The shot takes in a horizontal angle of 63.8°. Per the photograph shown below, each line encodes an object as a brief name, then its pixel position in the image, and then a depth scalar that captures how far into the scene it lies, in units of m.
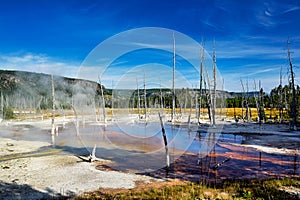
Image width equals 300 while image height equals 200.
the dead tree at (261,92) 51.80
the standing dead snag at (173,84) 26.46
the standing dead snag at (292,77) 29.88
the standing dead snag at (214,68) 33.30
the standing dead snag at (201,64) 31.17
